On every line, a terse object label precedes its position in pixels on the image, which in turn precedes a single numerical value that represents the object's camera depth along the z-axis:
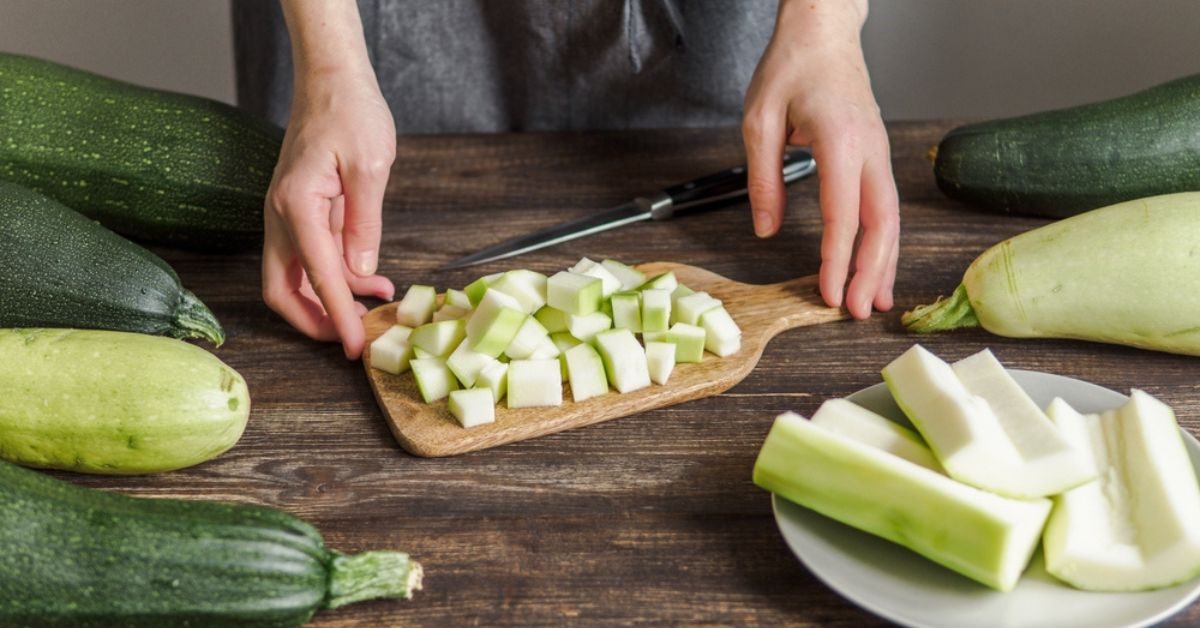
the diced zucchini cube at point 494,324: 1.72
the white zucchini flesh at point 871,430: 1.40
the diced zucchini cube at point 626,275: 1.94
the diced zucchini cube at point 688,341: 1.78
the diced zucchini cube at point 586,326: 1.81
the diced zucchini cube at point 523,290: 1.83
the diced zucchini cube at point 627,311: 1.83
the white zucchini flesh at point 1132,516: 1.24
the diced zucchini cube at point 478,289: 1.84
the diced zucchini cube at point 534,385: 1.70
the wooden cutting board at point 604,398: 1.66
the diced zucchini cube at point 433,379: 1.73
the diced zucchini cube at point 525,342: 1.76
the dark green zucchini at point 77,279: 1.80
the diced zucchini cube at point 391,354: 1.79
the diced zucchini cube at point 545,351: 1.77
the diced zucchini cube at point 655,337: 1.79
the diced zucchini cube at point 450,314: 1.87
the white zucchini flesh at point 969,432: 1.28
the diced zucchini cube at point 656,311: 1.81
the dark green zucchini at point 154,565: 1.23
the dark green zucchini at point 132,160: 2.13
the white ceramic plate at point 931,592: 1.23
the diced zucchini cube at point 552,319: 1.84
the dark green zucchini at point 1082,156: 2.09
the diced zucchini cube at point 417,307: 1.90
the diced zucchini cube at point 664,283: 1.92
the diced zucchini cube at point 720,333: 1.80
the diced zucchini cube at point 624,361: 1.72
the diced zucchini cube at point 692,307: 1.83
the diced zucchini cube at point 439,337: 1.79
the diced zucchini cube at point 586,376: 1.72
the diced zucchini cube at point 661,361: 1.73
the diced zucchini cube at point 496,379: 1.71
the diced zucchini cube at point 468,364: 1.73
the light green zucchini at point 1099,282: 1.72
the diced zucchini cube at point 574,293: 1.79
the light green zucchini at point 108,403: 1.51
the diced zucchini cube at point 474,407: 1.66
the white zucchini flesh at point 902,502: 1.23
